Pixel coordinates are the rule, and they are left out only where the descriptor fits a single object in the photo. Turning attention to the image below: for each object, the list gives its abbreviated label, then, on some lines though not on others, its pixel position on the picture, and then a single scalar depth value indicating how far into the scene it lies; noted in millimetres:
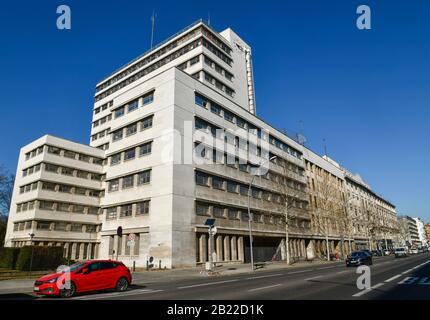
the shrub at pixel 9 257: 32281
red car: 11438
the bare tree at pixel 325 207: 55997
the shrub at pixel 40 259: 29688
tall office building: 31688
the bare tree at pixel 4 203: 48656
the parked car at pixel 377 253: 63981
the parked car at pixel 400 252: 50375
